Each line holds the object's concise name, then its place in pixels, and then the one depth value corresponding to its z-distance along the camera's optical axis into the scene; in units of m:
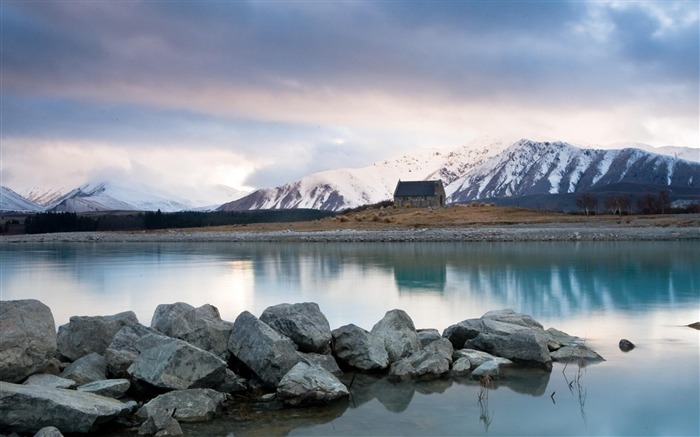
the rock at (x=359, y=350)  11.77
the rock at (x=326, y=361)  11.25
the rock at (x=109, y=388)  9.66
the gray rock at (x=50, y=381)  9.80
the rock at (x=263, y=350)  10.41
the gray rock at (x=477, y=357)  11.86
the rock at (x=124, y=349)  10.65
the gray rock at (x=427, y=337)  13.11
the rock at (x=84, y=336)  12.01
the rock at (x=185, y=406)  9.13
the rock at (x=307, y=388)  9.81
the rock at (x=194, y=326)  11.50
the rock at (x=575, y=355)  12.40
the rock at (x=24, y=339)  9.77
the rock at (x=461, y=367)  11.46
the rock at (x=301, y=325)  11.64
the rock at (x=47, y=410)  8.24
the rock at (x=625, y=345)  13.47
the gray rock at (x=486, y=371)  11.11
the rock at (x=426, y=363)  11.43
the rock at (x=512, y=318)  14.42
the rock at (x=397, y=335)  12.34
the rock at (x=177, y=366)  9.70
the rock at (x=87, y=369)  10.38
